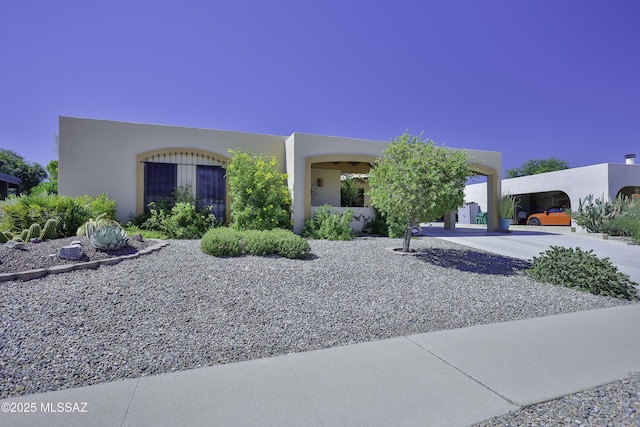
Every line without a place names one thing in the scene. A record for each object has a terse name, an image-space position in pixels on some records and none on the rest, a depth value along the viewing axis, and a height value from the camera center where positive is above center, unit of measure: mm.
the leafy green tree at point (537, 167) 46562 +7294
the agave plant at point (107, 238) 5816 -429
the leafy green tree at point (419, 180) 6824 +783
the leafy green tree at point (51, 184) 12950 +1739
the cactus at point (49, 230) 6918 -305
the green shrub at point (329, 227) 10078 -408
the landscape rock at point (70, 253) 5254 -627
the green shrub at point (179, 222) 9758 -198
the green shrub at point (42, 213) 7719 +95
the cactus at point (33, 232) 6551 -333
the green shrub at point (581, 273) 5363 -1144
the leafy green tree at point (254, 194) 9727 +691
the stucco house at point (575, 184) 16812 +1834
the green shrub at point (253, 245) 6266 -626
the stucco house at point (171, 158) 10484 +2159
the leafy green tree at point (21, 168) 34062 +5645
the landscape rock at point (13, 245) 5532 -513
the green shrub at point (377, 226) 11984 -461
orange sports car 19547 -308
